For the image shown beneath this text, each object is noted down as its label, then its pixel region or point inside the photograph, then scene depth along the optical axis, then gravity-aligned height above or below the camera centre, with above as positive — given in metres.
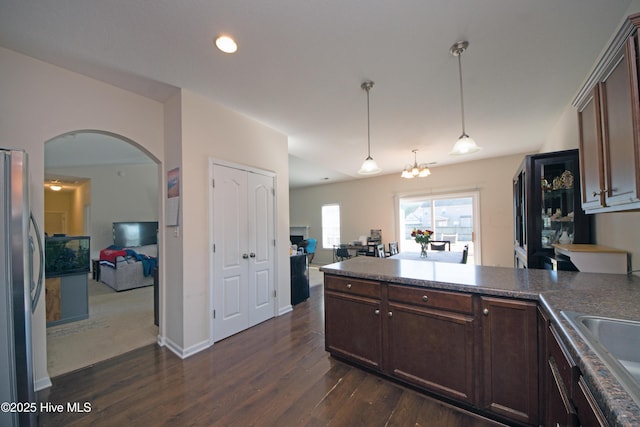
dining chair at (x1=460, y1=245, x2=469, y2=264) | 4.14 -0.69
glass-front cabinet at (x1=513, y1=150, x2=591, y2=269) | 2.56 +0.08
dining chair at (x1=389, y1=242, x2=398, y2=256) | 5.31 -0.71
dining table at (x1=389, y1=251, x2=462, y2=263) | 4.01 -0.71
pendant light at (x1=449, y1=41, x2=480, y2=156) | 2.20 +0.61
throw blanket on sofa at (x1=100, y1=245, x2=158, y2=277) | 5.40 -0.84
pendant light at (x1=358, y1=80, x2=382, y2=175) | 2.46 +0.58
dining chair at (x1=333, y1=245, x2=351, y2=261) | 6.64 -0.97
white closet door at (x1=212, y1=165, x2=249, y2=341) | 2.82 -0.40
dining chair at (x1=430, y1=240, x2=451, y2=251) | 5.37 -0.65
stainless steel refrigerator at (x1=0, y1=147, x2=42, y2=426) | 1.27 -0.41
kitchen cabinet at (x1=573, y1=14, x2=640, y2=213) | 1.11 +0.45
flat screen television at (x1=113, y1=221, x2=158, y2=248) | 7.07 -0.37
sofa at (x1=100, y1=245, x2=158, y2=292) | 5.12 -1.04
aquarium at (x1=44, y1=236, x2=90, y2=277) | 3.30 -0.46
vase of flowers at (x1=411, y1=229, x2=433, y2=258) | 4.23 -0.41
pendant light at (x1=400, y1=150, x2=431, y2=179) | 4.30 +0.76
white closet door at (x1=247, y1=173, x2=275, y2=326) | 3.21 -0.39
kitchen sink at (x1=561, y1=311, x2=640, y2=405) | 0.96 -0.51
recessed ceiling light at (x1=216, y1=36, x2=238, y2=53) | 1.83 +1.33
